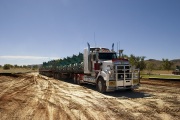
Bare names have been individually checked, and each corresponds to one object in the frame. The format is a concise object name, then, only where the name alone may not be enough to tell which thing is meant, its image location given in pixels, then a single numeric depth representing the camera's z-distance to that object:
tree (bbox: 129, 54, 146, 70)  36.02
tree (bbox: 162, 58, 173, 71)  48.28
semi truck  10.03
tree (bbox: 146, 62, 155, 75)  42.56
